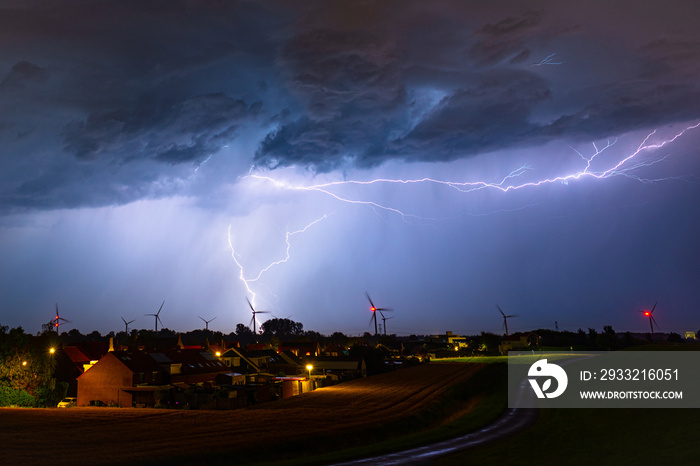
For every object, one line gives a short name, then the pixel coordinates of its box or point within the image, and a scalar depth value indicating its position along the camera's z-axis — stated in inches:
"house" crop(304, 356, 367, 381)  3257.9
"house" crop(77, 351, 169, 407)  2202.3
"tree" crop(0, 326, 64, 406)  2257.6
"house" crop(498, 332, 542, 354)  5885.8
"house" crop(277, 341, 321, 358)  5006.2
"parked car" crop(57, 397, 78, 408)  2266.2
